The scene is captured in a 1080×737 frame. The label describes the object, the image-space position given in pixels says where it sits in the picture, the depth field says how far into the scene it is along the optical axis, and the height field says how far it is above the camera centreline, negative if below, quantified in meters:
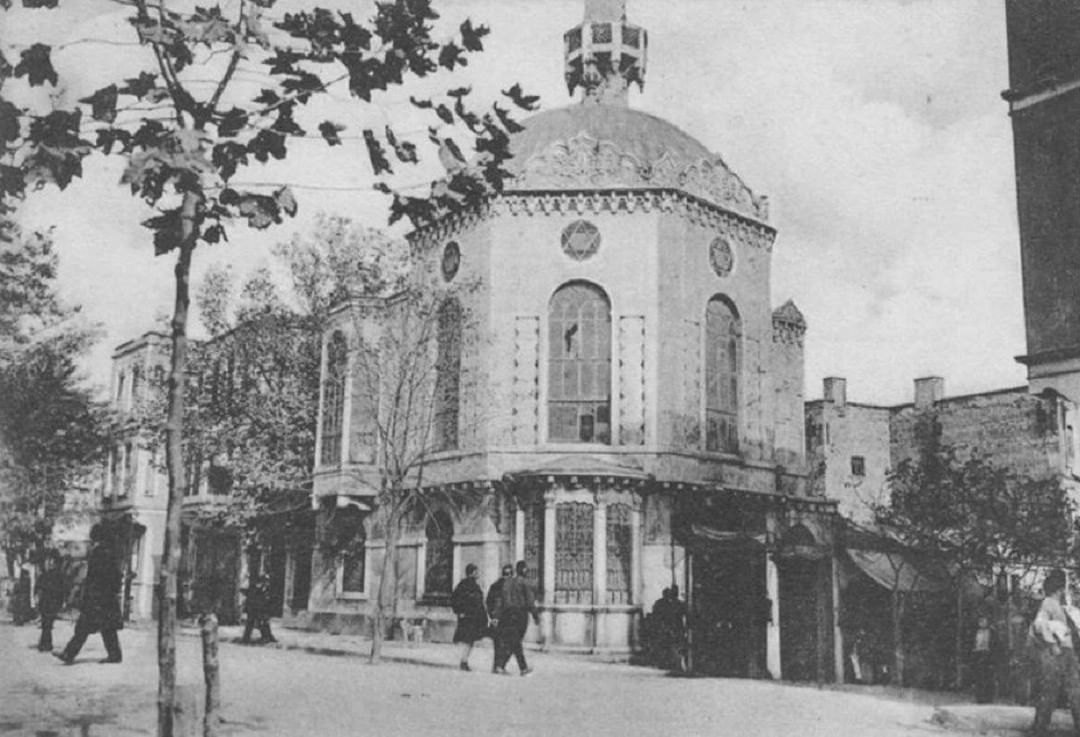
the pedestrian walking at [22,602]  27.72 -1.41
